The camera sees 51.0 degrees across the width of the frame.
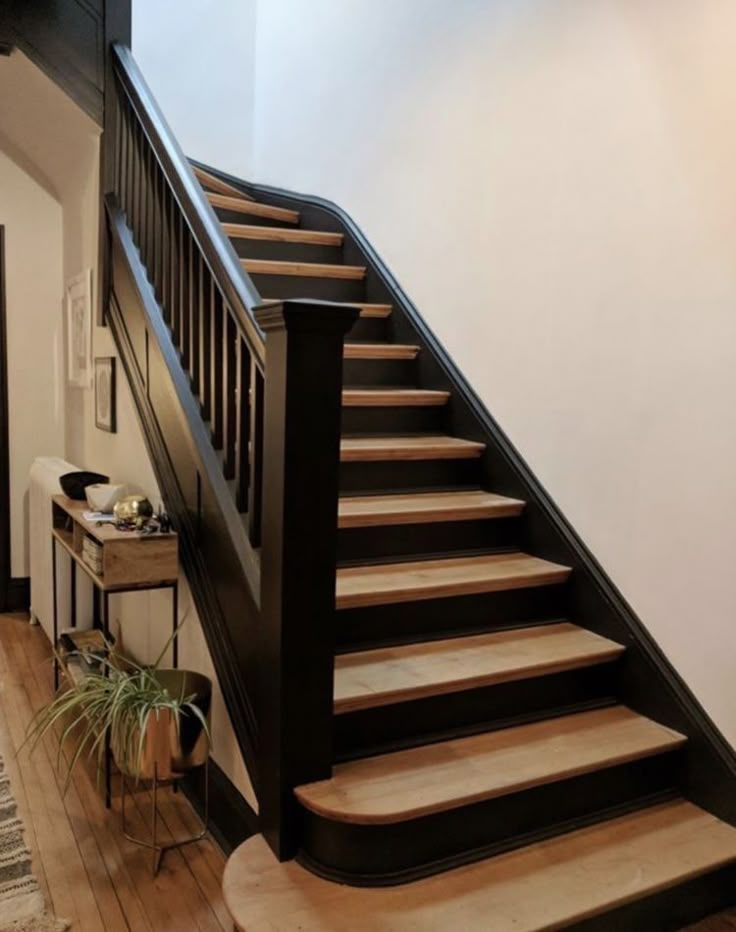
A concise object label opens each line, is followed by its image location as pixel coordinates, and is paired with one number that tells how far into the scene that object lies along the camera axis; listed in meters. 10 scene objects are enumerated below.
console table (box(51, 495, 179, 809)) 2.48
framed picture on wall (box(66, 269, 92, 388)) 3.71
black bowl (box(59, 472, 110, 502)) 3.26
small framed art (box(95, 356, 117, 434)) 3.35
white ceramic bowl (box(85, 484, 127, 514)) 2.88
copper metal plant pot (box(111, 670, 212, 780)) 2.17
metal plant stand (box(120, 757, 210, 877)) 2.16
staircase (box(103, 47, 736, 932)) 1.82
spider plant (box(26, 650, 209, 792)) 2.14
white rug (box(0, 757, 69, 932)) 1.92
